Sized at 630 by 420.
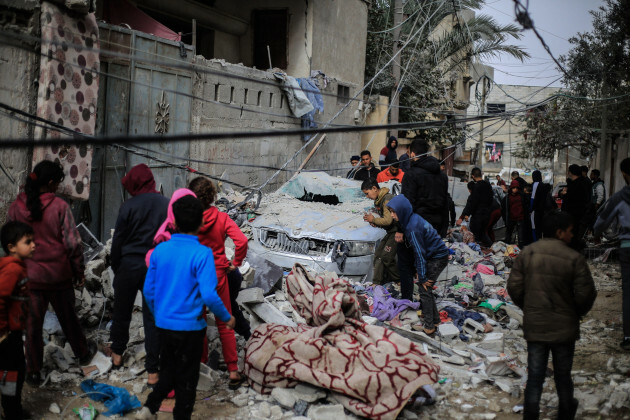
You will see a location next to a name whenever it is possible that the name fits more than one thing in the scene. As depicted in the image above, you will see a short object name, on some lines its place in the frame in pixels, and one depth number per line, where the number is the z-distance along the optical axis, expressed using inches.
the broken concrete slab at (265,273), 283.0
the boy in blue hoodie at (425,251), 255.8
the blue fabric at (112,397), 179.8
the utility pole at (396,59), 617.6
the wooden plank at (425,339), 241.8
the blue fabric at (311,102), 572.4
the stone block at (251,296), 233.8
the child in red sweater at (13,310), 153.4
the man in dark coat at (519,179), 486.2
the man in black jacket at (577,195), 447.2
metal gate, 330.0
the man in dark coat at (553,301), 161.3
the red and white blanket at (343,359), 178.4
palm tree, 818.2
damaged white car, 294.8
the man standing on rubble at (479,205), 461.1
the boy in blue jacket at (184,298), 150.8
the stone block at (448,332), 252.1
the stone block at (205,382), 195.2
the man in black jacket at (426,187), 301.7
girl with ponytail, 188.1
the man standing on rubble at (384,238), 295.0
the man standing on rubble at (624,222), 235.1
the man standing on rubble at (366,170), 428.5
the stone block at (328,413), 176.9
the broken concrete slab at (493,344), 247.0
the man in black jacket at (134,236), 194.9
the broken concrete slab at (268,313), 232.4
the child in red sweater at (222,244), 190.4
